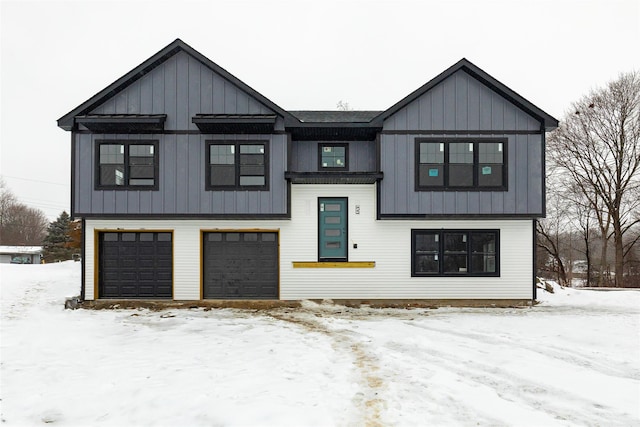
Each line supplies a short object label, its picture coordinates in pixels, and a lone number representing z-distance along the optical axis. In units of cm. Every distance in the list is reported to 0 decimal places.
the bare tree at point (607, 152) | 2247
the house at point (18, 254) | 5450
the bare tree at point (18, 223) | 5750
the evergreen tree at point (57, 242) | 4925
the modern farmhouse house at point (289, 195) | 1238
